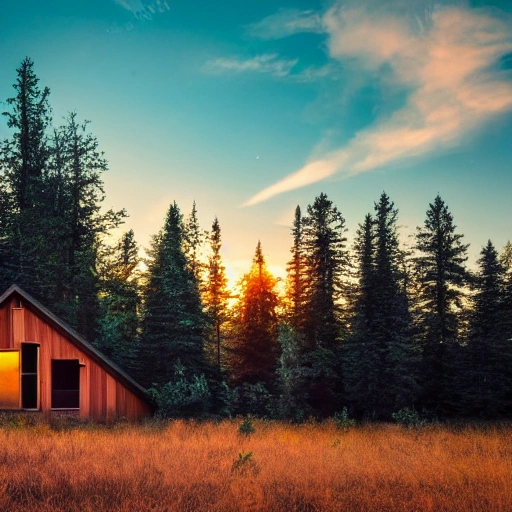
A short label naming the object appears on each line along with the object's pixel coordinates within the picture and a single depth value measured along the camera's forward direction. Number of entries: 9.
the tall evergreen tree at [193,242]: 47.28
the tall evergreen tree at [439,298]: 31.14
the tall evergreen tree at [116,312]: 27.89
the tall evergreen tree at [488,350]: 28.20
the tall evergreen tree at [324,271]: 35.75
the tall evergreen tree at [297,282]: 37.62
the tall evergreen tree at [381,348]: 29.64
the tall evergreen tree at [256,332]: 35.69
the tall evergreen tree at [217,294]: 45.41
